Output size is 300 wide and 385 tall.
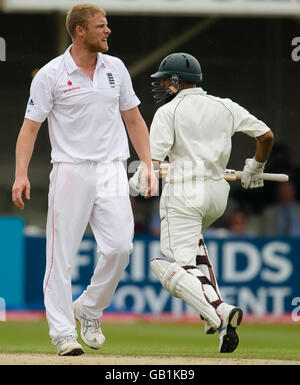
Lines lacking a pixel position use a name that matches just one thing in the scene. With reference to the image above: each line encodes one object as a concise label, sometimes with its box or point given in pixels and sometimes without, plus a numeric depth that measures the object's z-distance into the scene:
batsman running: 16.72
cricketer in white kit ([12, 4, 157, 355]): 15.37
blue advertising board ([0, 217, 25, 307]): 27.53
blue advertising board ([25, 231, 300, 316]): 27.48
